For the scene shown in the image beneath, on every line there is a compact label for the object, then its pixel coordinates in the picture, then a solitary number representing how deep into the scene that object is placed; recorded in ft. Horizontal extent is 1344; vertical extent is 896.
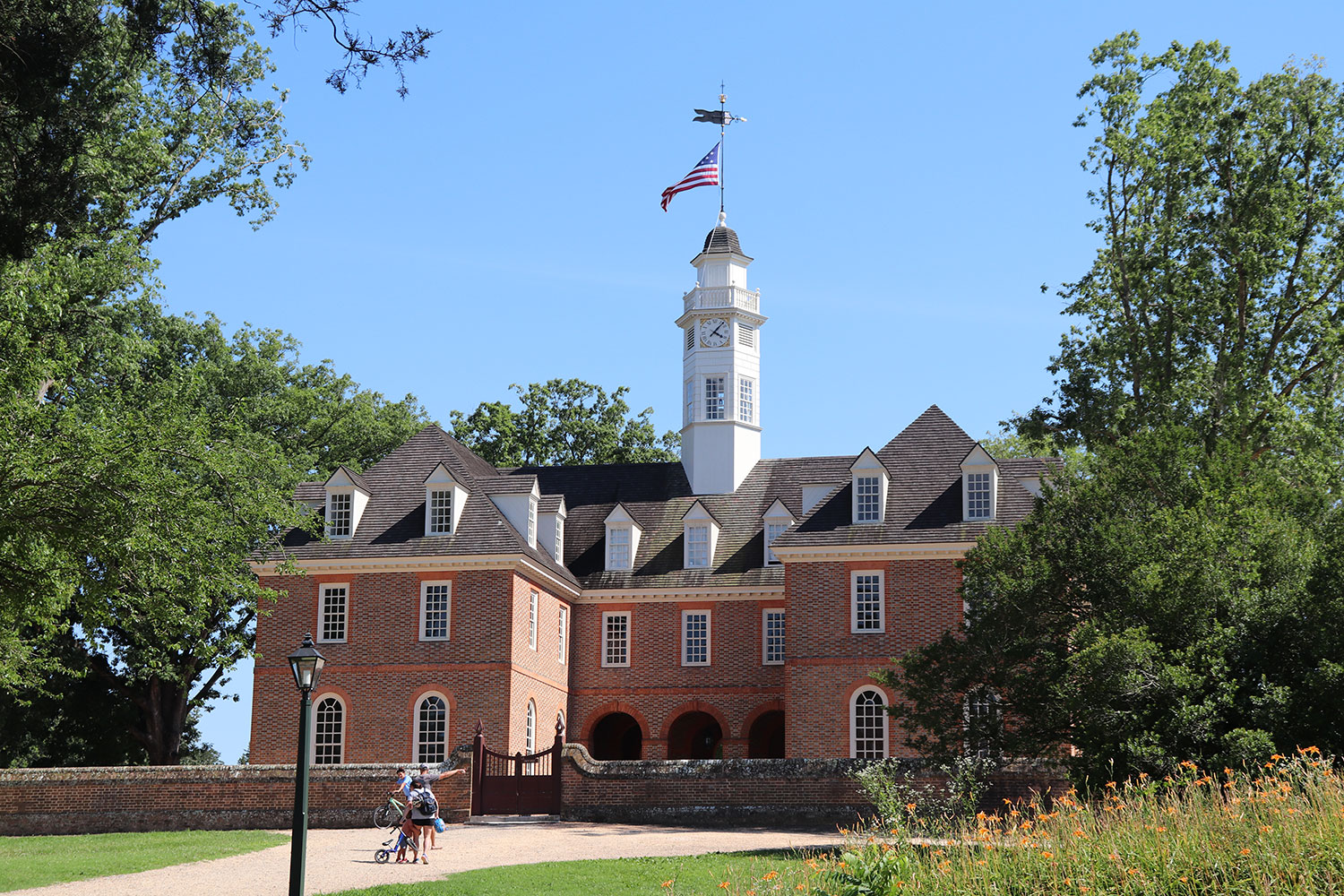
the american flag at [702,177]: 154.71
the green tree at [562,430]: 184.34
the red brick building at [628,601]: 122.31
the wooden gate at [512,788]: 98.84
